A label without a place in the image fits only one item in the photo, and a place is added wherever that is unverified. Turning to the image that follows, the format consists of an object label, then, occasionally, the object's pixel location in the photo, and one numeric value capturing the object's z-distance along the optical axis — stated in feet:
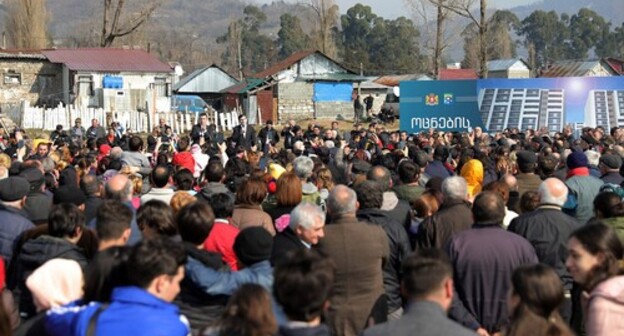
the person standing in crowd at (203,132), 71.69
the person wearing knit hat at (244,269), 18.85
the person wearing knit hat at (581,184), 31.20
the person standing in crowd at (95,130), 79.30
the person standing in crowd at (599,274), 16.74
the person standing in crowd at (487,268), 21.45
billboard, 89.45
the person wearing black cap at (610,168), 36.34
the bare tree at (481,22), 138.10
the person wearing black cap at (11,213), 24.45
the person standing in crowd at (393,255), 23.43
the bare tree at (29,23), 219.00
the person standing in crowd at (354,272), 21.42
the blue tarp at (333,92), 169.68
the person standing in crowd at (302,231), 21.29
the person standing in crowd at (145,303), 15.34
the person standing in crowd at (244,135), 73.10
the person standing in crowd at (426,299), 14.65
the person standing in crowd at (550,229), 23.95
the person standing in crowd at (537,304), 15.44
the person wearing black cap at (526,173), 35.30
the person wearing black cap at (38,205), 30.07
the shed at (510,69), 271.14
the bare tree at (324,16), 222.42
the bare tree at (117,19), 157.28
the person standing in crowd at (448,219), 24.44
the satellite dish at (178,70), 223.10
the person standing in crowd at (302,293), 14.51
